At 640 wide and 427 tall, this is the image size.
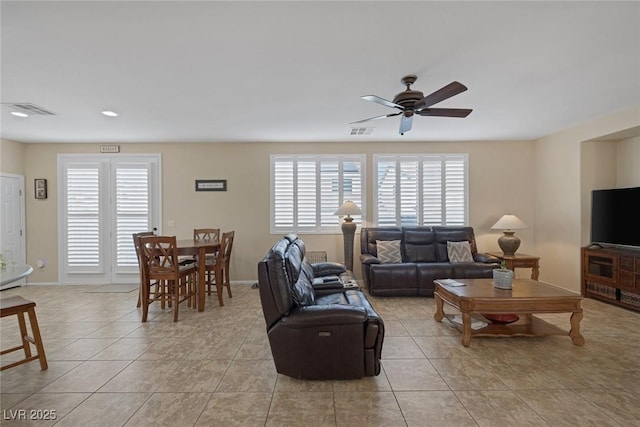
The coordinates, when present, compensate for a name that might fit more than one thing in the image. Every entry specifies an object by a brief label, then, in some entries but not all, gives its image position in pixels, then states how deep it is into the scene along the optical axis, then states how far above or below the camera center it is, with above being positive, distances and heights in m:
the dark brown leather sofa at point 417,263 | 4.54 -0.87
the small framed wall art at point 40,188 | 5.39 +0.39
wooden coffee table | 2.86 -0.95
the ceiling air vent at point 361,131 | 4.65 +1.30
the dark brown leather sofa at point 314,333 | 2.27 -0.98
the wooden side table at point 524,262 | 4.71 -0.86
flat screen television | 3.92 -0.09
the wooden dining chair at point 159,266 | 3.59 -0.73
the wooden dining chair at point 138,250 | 3.69 -0.53
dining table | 3.85 -0.58
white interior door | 5.02 -0.17
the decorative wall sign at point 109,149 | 5.43 +1.13
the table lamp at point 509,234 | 4.92 -0.41
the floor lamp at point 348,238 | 5.10 -0.50
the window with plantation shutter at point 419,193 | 5.56 +0.33
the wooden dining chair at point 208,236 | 4.53 -0.47
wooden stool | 2.33 -0.96
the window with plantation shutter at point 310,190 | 5.54 +0.38
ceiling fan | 2.51 +1.01
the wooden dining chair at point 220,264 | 4.25 -0.82
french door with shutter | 5.43 -0.10
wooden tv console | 3.79 -0.90
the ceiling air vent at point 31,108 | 3.47 +1.26
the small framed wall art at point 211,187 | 5.52 +0.47
